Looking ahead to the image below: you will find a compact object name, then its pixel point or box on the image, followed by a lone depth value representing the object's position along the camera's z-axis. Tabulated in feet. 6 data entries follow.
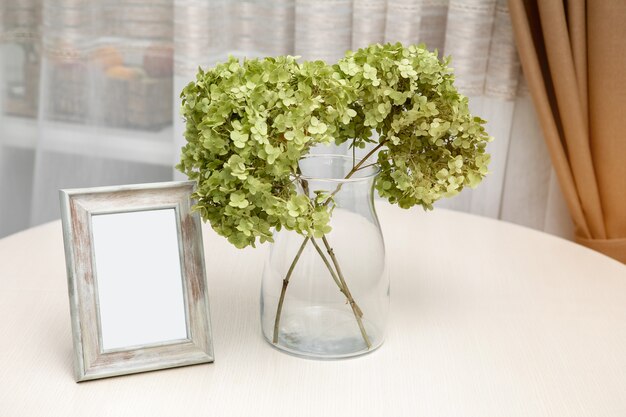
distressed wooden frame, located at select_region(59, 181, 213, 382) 2.73
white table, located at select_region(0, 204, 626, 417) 2.66
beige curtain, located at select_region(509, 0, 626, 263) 4.69
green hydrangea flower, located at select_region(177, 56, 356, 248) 2.53
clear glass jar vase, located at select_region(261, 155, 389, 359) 2.93
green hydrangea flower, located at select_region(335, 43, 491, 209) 2.76
